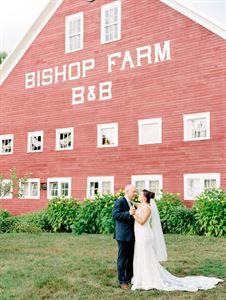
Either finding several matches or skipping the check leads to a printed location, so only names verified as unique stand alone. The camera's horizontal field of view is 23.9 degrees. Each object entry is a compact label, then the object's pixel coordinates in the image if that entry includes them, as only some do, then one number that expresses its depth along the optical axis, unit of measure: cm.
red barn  2080
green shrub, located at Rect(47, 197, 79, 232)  2181
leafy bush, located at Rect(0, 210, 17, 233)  2170
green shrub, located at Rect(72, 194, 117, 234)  2003
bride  970
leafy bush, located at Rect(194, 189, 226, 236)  1773
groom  978
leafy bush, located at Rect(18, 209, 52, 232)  2236
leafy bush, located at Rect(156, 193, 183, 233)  1905
